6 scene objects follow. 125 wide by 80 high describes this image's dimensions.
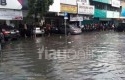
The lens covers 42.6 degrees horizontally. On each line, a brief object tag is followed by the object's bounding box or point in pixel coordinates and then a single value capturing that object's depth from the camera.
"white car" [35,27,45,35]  18.41
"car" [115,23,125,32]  26.79
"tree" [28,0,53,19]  18.59
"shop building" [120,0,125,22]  38.70
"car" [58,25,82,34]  21.02
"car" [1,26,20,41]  14.75
